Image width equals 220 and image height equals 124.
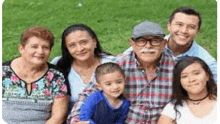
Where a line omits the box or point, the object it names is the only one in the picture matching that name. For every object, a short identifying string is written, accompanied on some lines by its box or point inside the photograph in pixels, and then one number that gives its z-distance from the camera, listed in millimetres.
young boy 3428
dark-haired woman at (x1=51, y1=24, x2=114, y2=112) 3791
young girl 3344
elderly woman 3723
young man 4109
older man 3504
